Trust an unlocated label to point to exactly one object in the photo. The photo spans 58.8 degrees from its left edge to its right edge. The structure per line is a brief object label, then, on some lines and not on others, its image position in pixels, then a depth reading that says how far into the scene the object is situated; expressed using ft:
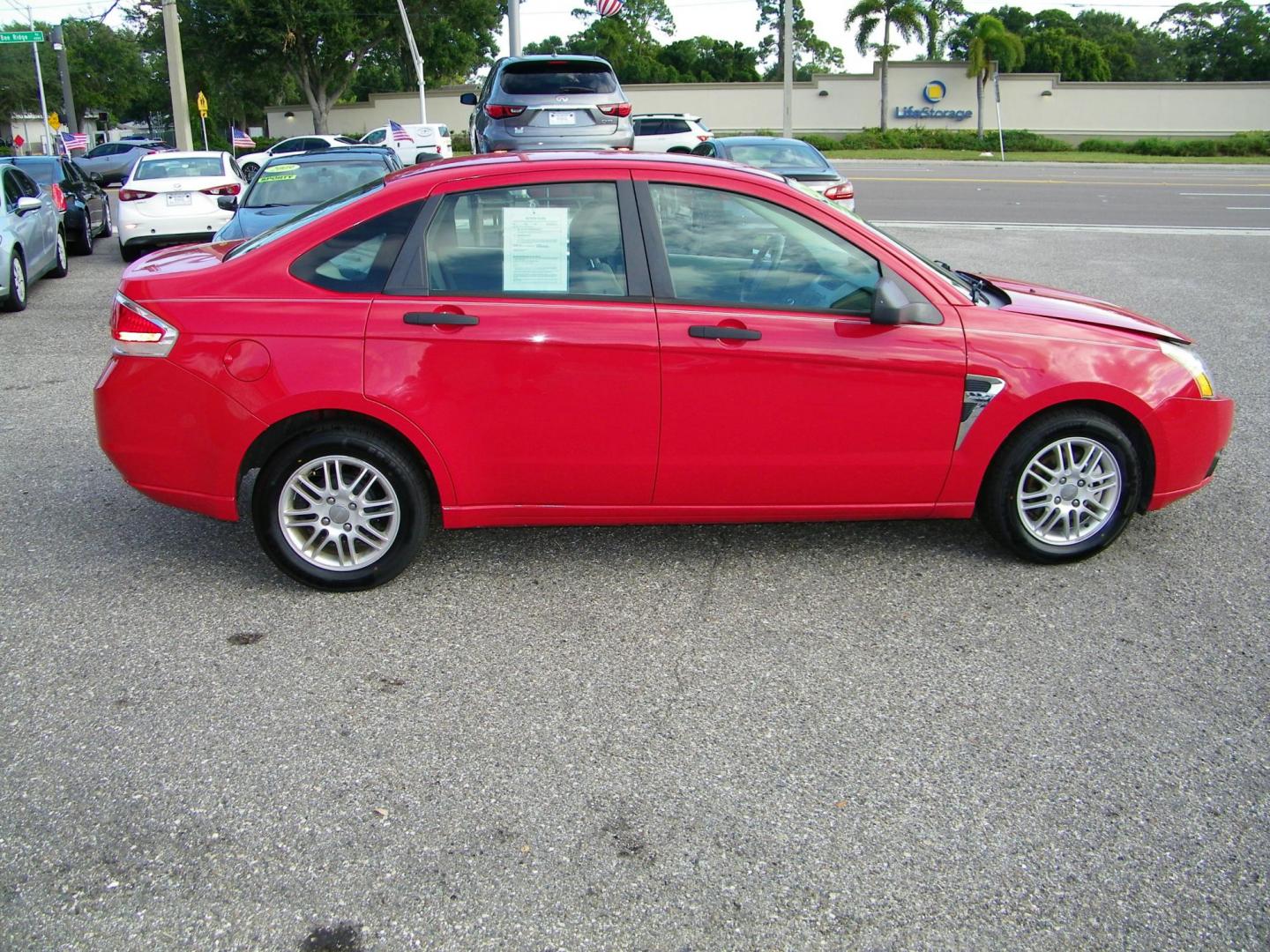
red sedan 14.57
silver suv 44.11
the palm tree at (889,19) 176.76
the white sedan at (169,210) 47.62
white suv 76.28
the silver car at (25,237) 36.68
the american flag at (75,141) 132.98
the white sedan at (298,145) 102.47
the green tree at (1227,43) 243.19
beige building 181.57
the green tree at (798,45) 278.26
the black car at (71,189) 51.08
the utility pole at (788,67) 134.74
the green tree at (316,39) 159.94
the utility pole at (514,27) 78.48
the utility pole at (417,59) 129.43
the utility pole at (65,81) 147.33
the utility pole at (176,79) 83.92
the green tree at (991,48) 169.58
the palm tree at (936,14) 178.91
